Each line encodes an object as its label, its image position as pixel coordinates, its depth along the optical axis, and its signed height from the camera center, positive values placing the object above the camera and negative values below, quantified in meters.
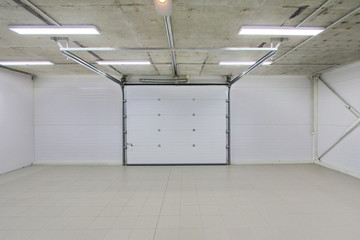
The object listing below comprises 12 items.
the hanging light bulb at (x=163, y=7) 1.92 +1.15
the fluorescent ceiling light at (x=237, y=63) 4.71 +1.34
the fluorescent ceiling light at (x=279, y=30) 2.87 +1.33
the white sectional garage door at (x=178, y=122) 6.16 -0.20
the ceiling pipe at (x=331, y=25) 2.45 +1.35
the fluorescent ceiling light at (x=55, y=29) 2.82 +1.34
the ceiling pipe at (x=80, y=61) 3.54 +1.15
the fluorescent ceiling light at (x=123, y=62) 4.65 +1.34
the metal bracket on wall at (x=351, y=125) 4.80 -0.09
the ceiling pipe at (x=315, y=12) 2.29 +1.36
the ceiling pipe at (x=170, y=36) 2.61 +1.32
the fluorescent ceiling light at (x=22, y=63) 4.64 +1.35
